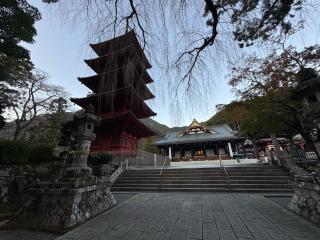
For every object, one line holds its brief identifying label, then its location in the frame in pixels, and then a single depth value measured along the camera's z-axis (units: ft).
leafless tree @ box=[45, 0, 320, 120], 9.09
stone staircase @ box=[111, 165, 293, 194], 26.89
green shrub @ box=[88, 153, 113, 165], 36.50
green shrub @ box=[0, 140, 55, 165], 24.97
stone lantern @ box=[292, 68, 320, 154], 15.65
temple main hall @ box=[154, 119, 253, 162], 80.18
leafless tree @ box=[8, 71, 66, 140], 52.81
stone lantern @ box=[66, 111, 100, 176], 18.22
